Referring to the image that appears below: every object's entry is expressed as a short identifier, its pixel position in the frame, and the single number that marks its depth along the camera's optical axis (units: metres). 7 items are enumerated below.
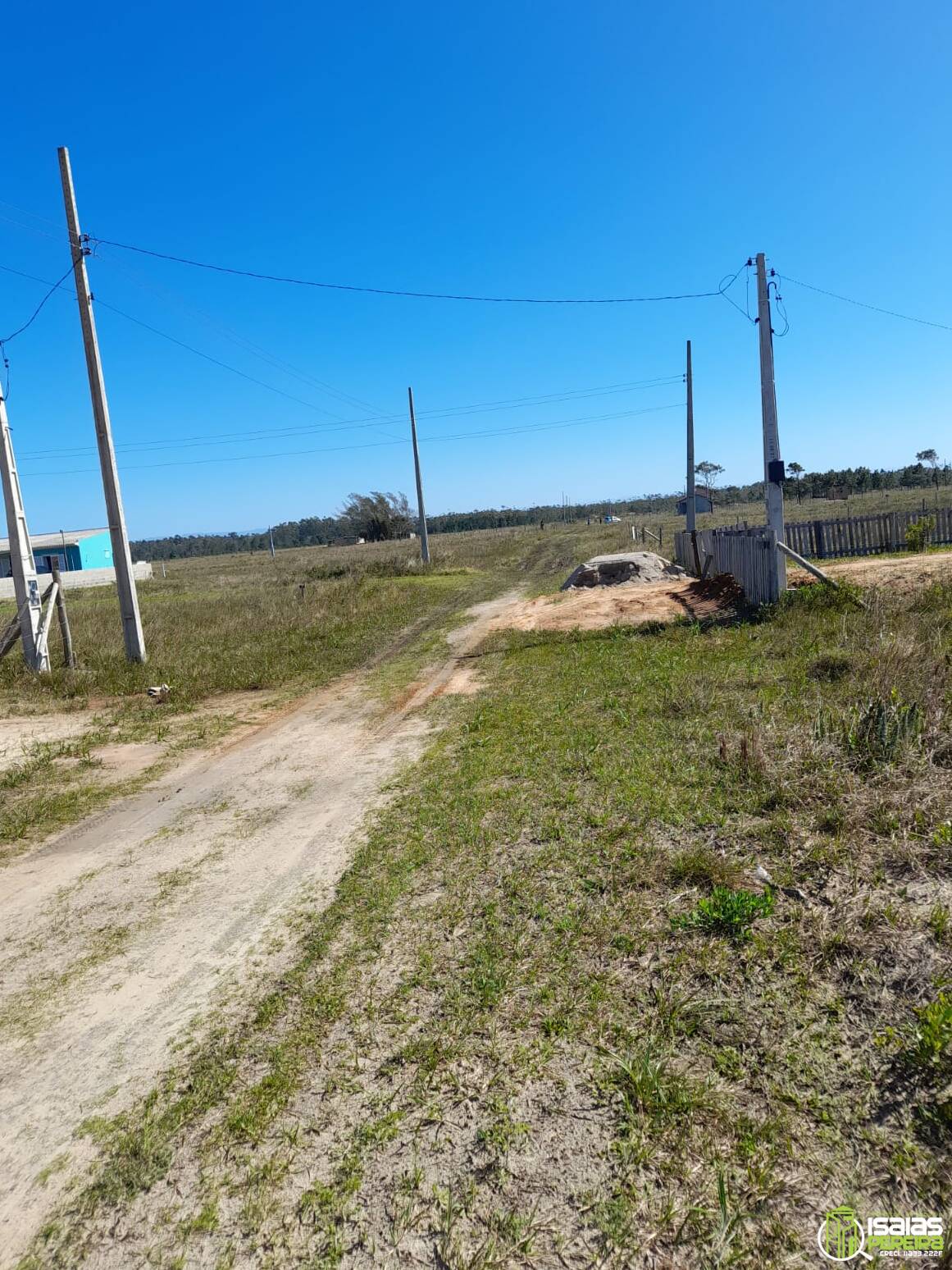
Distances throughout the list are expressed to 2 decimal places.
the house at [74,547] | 47.44
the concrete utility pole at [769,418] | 12.57
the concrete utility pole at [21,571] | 11.43
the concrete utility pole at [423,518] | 33.38
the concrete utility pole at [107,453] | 11.41
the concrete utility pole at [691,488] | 25.60
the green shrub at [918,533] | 17.77
